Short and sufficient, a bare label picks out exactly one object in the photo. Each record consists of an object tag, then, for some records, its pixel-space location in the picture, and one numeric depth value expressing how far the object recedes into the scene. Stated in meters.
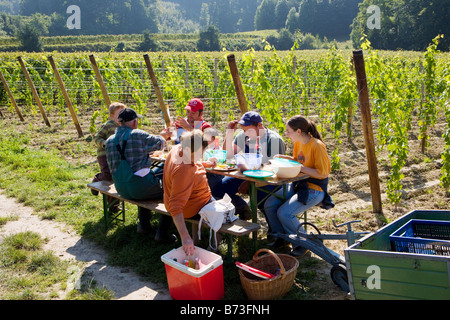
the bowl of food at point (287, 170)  3.50
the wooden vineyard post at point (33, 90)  10.53
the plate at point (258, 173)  3.54
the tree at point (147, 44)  56.38
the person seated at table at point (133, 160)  3.91
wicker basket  2.97
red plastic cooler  2.92
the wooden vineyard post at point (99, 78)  7.47
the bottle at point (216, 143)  4.56
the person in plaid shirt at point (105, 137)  4.71
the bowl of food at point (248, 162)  3.76
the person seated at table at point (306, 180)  3.62
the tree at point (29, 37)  40.84
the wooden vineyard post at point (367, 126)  4.49
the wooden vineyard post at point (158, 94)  6.54
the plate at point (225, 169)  3.83
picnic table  3.54
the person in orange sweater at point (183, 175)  3.07
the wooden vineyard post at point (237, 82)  5.32
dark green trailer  2.30
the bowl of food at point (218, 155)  4.14
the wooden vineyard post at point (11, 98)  11.45
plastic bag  3.37
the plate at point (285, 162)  3.69
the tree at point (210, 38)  64.00
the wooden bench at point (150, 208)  3.35
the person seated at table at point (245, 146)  4.14
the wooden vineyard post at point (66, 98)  9.22
